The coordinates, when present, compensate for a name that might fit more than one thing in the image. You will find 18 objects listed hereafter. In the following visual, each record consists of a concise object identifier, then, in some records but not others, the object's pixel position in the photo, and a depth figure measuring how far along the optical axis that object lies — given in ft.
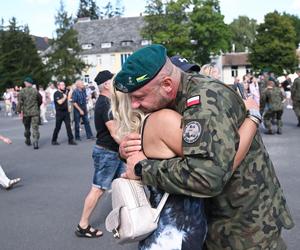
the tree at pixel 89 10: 310.04
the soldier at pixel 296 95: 49.38
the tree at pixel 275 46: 213.25
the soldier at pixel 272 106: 45.42
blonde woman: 6.55
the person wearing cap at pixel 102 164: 16.85
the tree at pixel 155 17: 196.65
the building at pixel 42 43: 337.48
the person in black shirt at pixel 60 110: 45.91
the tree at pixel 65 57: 205.87
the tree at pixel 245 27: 306.55
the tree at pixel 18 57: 185.78
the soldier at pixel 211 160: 6.26
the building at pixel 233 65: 297.12
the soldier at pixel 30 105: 44.57
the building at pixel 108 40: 250.78
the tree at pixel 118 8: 309.01
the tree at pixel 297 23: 322.67
